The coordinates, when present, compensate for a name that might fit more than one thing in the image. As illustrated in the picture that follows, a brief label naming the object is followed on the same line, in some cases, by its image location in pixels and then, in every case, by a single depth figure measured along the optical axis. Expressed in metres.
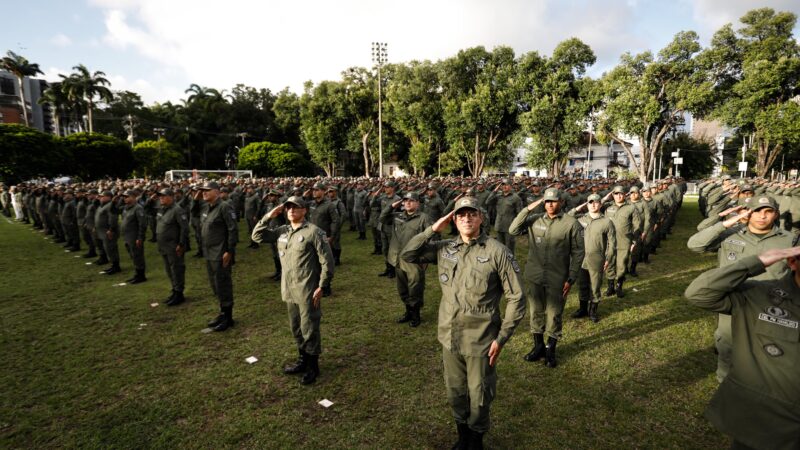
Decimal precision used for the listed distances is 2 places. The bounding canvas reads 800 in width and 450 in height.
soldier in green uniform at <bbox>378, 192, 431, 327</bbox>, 7.23
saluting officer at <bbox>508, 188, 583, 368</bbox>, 5.54
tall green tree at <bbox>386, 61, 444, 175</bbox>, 38.28
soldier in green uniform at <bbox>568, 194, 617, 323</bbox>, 7.38
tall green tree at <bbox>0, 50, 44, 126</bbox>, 47.78
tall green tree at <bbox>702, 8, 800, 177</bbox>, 23.81
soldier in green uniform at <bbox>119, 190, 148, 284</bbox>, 9.92
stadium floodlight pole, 33.19
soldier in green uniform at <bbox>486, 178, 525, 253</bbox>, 11.67
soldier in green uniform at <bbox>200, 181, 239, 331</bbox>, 7.02
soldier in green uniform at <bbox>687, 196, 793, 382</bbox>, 3.86
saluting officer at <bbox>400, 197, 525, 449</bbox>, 3.50
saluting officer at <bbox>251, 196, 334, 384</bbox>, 5.09
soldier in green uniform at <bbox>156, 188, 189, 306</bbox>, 8.21
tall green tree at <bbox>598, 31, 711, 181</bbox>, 25.86
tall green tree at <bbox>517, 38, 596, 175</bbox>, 30.14
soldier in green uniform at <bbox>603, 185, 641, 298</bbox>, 8.53
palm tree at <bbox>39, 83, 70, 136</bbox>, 53.25
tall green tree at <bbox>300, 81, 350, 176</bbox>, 44.66
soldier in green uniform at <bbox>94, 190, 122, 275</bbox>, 10.77
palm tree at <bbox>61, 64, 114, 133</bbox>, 52.75
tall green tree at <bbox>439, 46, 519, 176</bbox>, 33.94
